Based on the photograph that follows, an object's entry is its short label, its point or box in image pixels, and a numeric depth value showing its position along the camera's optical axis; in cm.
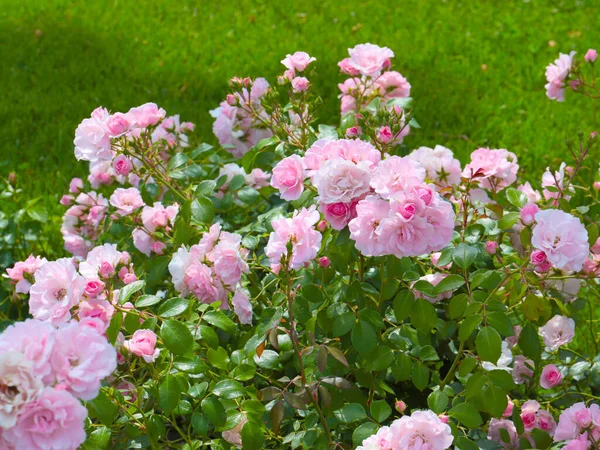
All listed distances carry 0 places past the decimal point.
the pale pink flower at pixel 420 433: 193
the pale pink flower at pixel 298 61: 244
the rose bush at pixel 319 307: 197
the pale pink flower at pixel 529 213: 223
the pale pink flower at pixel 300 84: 238
